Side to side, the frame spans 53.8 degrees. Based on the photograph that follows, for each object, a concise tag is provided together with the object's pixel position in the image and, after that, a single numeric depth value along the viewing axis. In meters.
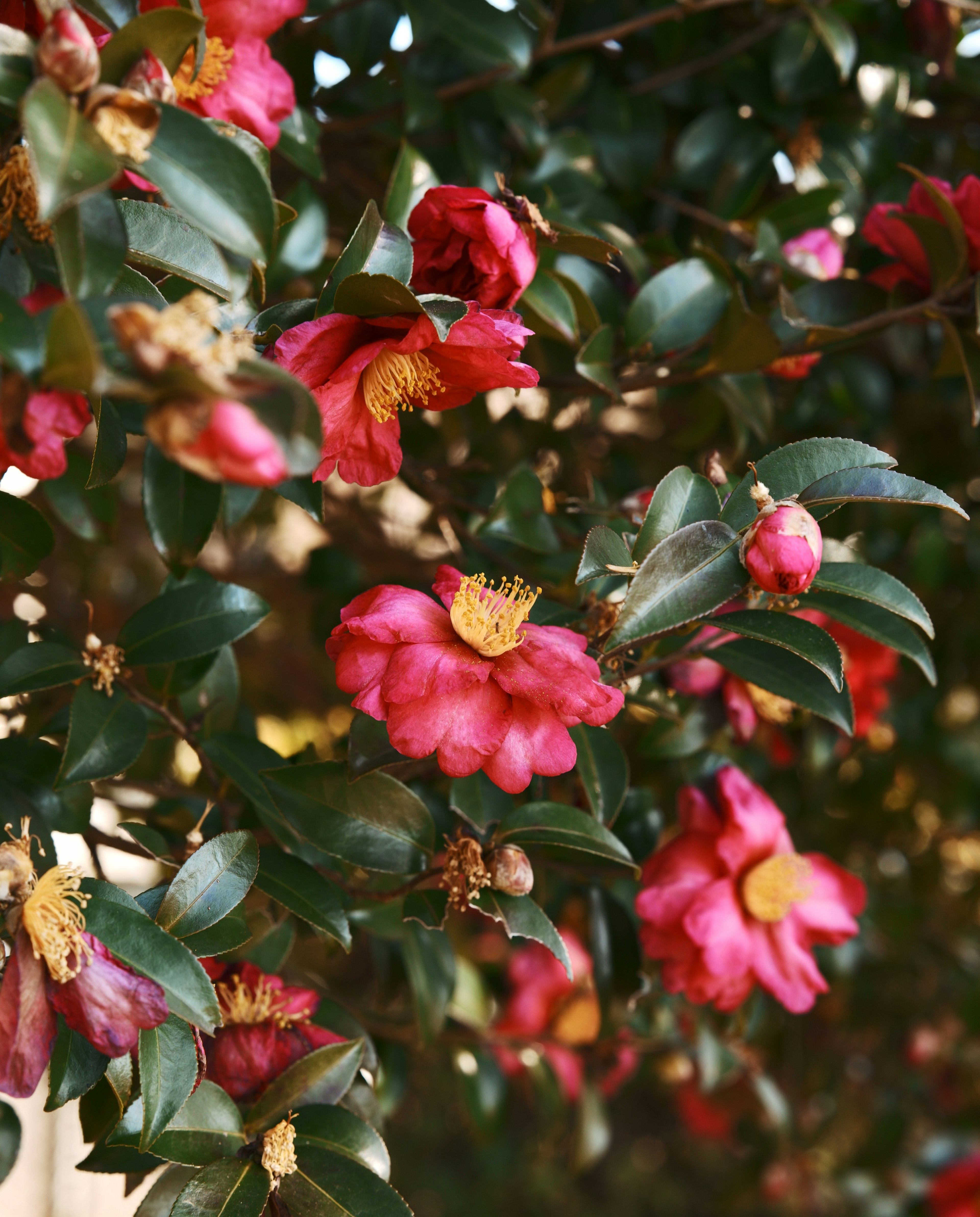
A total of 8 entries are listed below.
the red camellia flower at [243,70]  0.65
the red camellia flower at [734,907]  0.80
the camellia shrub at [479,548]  0.52
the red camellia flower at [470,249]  0.60
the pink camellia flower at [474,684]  0.55
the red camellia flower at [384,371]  0.54
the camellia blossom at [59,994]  0.50
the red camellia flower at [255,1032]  0.65
